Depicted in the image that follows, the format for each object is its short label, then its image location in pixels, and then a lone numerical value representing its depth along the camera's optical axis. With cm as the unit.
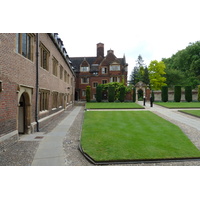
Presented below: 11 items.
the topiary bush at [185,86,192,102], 3647
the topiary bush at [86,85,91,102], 3925
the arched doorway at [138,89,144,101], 4598
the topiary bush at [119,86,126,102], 3679
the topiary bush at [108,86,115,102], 3697
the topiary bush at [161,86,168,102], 3647
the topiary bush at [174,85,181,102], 3638
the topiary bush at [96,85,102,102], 3794
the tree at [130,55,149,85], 5631
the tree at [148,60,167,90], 5047
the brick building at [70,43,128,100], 4194
